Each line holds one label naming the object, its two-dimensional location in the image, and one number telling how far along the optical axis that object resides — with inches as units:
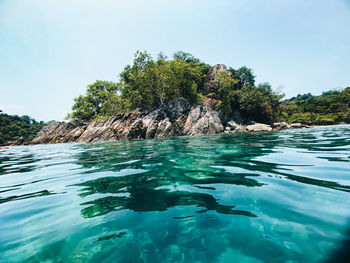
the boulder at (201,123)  907.4
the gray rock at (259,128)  982.4
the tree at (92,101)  1604.3
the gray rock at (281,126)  1067.9
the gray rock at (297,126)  1093.0
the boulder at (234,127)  1021.7
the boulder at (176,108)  984.3
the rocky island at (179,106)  928.3
